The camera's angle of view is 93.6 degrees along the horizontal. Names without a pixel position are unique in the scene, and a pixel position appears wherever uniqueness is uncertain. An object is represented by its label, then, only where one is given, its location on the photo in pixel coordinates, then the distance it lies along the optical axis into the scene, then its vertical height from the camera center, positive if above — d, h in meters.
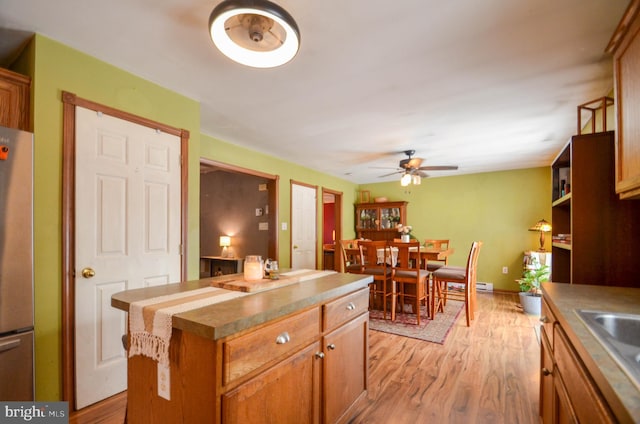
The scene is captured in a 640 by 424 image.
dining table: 3.66 -0.51
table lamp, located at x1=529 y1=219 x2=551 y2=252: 4.85 -0.22
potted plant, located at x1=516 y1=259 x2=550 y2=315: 3.94 -1.01
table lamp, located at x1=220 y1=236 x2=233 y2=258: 5.34 -0.55
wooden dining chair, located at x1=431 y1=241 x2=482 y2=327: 3.56 -0.80
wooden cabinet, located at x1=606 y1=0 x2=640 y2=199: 1.24 +0.51
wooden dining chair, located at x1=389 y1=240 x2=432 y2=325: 3.50 -0.72
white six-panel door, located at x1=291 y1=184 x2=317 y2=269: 4.90 -0.22
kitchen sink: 1.05 -0.42
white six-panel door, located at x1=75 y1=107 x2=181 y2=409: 1.89 -0.13
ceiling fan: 4.10 +0.68
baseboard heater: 5.48 -1.33
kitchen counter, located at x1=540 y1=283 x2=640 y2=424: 0.68 -0.42
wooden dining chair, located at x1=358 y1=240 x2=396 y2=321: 3.64 -0.66
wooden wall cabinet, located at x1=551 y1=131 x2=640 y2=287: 1.65 -0.04
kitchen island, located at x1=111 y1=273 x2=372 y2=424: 0.99 -0.58
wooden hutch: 6.12 -0.11
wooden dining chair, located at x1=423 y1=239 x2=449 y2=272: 4.50 -0.74
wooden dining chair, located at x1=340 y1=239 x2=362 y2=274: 4.18 -0.66
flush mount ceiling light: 1.23 +0.83
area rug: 3.20 -1.30
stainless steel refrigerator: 1.50 -0.27
